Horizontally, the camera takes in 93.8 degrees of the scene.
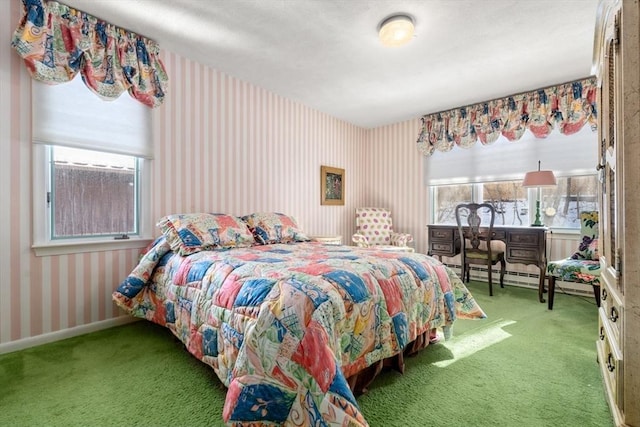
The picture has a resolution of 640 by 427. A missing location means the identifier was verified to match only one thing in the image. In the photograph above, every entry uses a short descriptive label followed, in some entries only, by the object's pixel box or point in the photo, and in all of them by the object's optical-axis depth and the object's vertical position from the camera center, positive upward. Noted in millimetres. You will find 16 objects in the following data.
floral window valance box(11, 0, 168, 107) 2059 +1240
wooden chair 3459 -379
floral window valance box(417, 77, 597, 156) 3338 +1201
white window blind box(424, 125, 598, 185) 3439 +700
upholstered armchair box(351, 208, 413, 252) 4508 -229
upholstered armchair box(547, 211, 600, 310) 2538 -460
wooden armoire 1083 +1
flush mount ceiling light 2234 +1403
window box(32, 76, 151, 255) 2164 +383
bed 1128 -497
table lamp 3312 +375
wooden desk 3256 -357
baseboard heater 3418 -858
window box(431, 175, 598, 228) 3514 +176
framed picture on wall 4395 +423
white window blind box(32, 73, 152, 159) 2156 +748
